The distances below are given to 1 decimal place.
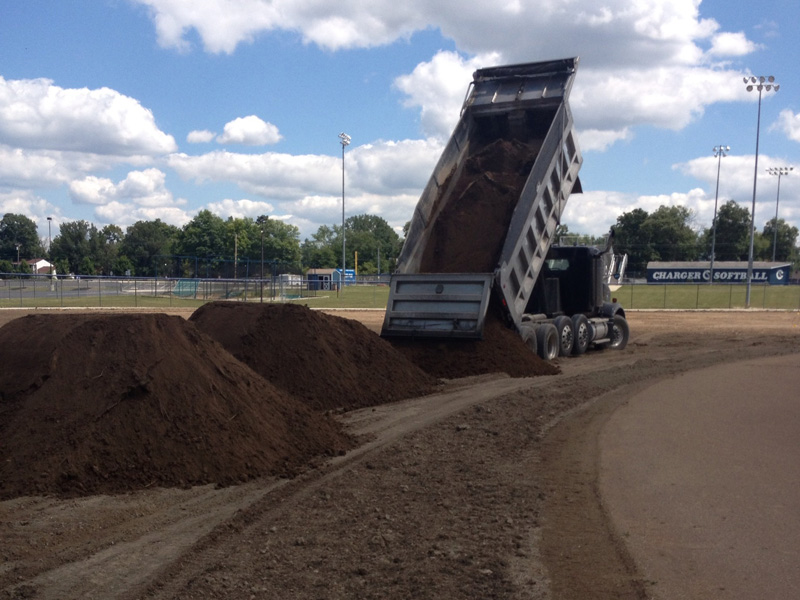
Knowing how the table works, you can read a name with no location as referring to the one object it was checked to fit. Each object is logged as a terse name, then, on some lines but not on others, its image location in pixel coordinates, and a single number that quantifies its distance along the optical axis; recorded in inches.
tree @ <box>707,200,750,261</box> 4566.9
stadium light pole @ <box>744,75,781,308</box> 1907.5
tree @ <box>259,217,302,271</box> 4234.7
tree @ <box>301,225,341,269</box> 5408.5
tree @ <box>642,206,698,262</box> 4601.4
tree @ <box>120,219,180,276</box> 3737.7
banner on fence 3904.0
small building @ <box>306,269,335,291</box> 2347.4
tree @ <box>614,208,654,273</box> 4453.7
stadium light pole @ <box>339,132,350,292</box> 2466.8
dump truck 576.4
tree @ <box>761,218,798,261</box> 5321.9
